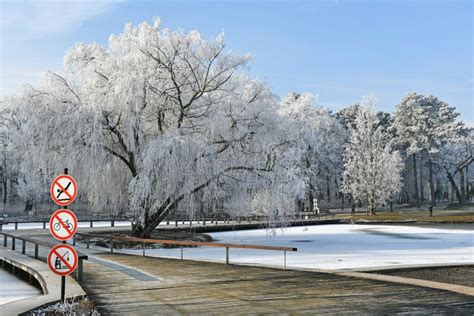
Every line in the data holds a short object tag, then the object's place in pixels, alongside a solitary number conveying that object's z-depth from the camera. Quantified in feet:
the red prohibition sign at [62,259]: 25.91
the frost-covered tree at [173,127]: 69.67
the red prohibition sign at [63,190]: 26.45
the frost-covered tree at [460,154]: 236.79
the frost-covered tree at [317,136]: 184.14
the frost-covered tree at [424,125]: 227.40
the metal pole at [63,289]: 26.30
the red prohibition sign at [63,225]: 25.68
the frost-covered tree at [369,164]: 171.83
